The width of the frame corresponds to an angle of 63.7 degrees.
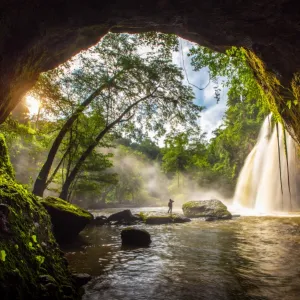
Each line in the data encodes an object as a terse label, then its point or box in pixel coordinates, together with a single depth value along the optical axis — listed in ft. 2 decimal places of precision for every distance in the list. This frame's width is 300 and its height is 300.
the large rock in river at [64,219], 32.91
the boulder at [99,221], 57.36
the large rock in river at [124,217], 60.03
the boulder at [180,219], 59.01
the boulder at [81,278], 17.86
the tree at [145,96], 50.39
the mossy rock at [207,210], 63.30
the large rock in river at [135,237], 32.99
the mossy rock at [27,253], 11.32
